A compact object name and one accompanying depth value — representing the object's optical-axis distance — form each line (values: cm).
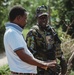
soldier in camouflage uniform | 427
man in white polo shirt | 325
